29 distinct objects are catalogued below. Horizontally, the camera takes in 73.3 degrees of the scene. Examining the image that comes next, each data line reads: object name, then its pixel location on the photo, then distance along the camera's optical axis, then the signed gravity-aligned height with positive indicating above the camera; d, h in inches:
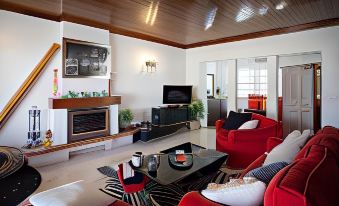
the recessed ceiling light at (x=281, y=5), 150.9 +66.7
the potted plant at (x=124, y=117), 213.9 -13.2
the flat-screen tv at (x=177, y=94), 266.1 +10.6
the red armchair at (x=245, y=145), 144.9 -26.8
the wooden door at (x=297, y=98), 217.0 +4.8
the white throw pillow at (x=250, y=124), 157.1 -14.9
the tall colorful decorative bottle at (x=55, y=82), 172.4 +15.6
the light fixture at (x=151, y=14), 157.2 +67.6
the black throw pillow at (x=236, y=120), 172.7 -13.3
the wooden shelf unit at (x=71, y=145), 149.1 -31.0
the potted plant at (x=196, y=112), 280.2 -11.7
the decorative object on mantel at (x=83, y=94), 174.1 +7.1
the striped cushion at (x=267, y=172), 59.3 -18.7
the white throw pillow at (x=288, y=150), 82.5 -18.0
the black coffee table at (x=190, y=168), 101.7 -32.1
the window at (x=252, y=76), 332.5 +39.3
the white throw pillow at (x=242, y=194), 50.1 -20.5
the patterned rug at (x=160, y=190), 104.6 -44.0
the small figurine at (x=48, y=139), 160.7 -26.0
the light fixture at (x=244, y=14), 162.1 +67.8
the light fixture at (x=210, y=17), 165.6 +68.0
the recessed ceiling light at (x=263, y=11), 160.6 +67.6
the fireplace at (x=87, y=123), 174.7 -16.5
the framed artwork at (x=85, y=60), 175.6 +35.8
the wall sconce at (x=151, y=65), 250.1 +41.8
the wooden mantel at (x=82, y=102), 163.0 +0.8
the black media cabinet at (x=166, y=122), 220.8 -20.9
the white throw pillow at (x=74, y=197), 67.8 -29.2
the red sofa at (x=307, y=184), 40.0 -15.4
